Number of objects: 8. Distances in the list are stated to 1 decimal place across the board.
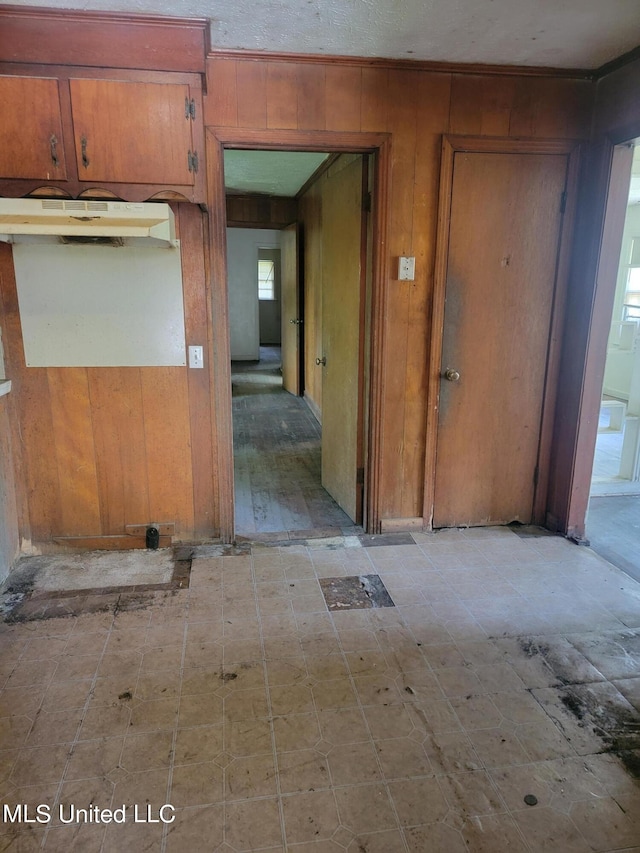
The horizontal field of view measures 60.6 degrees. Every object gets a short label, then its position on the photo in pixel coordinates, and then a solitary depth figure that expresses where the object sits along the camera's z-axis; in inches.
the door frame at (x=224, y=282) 104.0
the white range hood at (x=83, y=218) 83.0
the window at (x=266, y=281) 478.9
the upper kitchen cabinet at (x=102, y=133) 87.0
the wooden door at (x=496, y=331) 112.5
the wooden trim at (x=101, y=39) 84.8
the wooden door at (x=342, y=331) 124.3
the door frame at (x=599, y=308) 107.6
